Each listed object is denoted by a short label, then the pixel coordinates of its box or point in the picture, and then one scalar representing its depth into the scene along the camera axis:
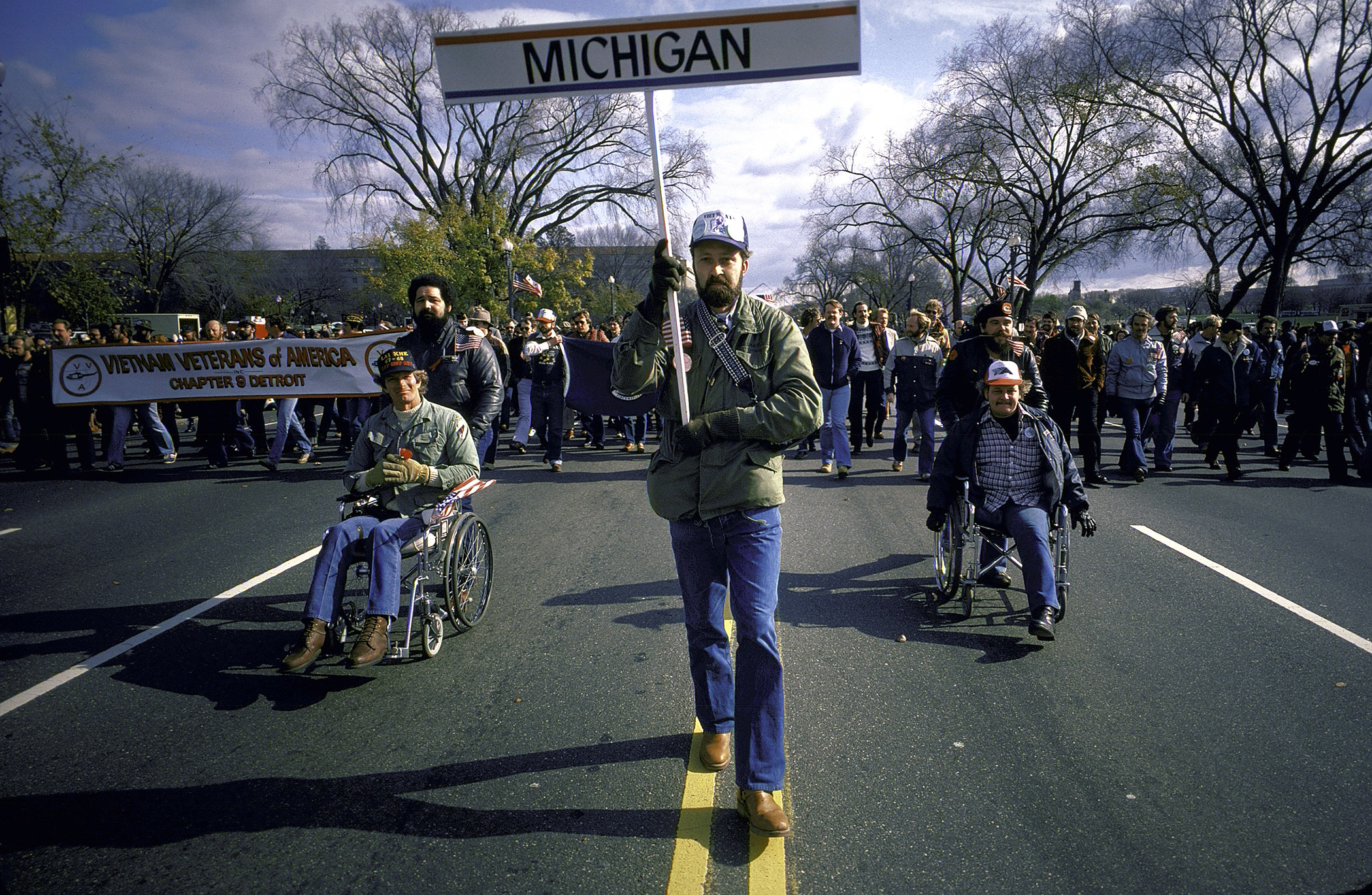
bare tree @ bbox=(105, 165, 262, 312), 43.12
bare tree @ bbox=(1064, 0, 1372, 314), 23.19
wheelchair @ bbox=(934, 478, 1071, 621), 4.77
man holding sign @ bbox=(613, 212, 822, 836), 2.83
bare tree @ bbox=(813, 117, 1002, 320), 30.23
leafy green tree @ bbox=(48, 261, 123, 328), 28.27
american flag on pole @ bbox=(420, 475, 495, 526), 4.44
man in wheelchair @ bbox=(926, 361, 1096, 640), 4.80
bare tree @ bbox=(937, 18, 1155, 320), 26.50
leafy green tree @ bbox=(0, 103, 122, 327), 21.09
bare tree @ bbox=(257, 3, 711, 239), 37.50
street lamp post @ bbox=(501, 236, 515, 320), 27.77
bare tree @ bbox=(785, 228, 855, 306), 66.12
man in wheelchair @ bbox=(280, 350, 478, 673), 3.88
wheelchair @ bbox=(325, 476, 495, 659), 4.10
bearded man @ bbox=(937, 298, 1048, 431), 6.32
